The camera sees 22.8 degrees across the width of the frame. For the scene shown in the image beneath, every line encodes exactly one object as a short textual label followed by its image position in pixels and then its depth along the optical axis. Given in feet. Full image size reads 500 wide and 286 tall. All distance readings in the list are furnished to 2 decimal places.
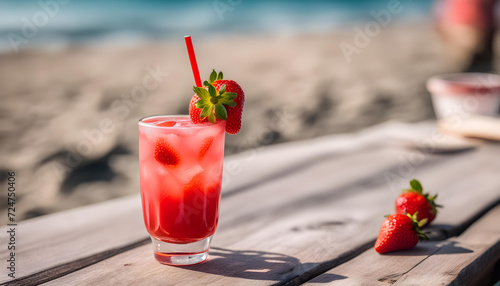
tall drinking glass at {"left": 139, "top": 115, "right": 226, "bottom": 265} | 3.56
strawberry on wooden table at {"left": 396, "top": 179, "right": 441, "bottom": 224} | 3.85
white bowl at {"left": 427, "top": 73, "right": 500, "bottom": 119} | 5.14
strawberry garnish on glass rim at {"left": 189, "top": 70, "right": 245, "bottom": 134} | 3.51
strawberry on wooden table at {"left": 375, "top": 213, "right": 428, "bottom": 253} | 3.63
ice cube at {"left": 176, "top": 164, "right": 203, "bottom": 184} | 3.57
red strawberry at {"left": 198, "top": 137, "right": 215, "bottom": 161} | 3.57
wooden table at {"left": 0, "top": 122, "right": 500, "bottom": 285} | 3.49
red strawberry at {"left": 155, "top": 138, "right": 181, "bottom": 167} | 3.56
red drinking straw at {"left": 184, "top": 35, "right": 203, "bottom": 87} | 3.64
